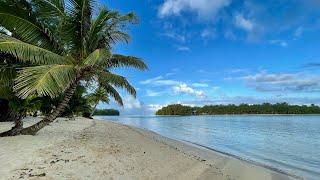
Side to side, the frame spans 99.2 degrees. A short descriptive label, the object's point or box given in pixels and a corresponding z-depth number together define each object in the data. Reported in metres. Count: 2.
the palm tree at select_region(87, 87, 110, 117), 19.94
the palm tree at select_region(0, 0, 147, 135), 4.36
